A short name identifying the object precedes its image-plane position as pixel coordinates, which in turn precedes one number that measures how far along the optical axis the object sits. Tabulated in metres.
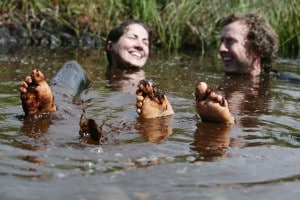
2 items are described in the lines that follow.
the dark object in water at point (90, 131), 2.89
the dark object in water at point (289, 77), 6.03
